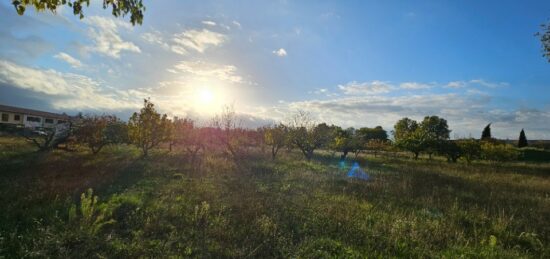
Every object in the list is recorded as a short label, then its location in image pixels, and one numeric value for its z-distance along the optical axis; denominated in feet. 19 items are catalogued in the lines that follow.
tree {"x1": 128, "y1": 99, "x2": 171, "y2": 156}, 77.07
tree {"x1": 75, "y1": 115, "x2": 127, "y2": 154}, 74.49
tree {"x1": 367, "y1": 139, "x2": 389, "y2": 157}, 134.10
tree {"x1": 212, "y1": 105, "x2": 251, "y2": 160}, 86.48
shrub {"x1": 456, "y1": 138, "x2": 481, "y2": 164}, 106.93
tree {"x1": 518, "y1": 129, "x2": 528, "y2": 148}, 224.12
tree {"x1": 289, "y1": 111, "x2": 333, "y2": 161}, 96.94
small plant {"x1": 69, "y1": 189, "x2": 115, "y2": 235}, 21.39
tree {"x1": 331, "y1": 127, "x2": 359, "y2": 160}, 106.42
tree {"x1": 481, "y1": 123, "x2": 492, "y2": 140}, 246.56
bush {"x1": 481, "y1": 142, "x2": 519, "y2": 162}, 99.08
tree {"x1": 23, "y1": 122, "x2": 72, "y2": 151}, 78.23
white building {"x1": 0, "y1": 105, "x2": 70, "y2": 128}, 193.47
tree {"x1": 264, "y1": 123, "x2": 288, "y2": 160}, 94.38
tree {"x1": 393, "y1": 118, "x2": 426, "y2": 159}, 125.90
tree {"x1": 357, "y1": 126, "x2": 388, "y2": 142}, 256.11
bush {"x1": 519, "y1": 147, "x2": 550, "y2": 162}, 146.92
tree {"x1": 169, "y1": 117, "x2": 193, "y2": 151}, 86.61
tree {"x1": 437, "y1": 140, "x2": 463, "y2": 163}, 114.83
